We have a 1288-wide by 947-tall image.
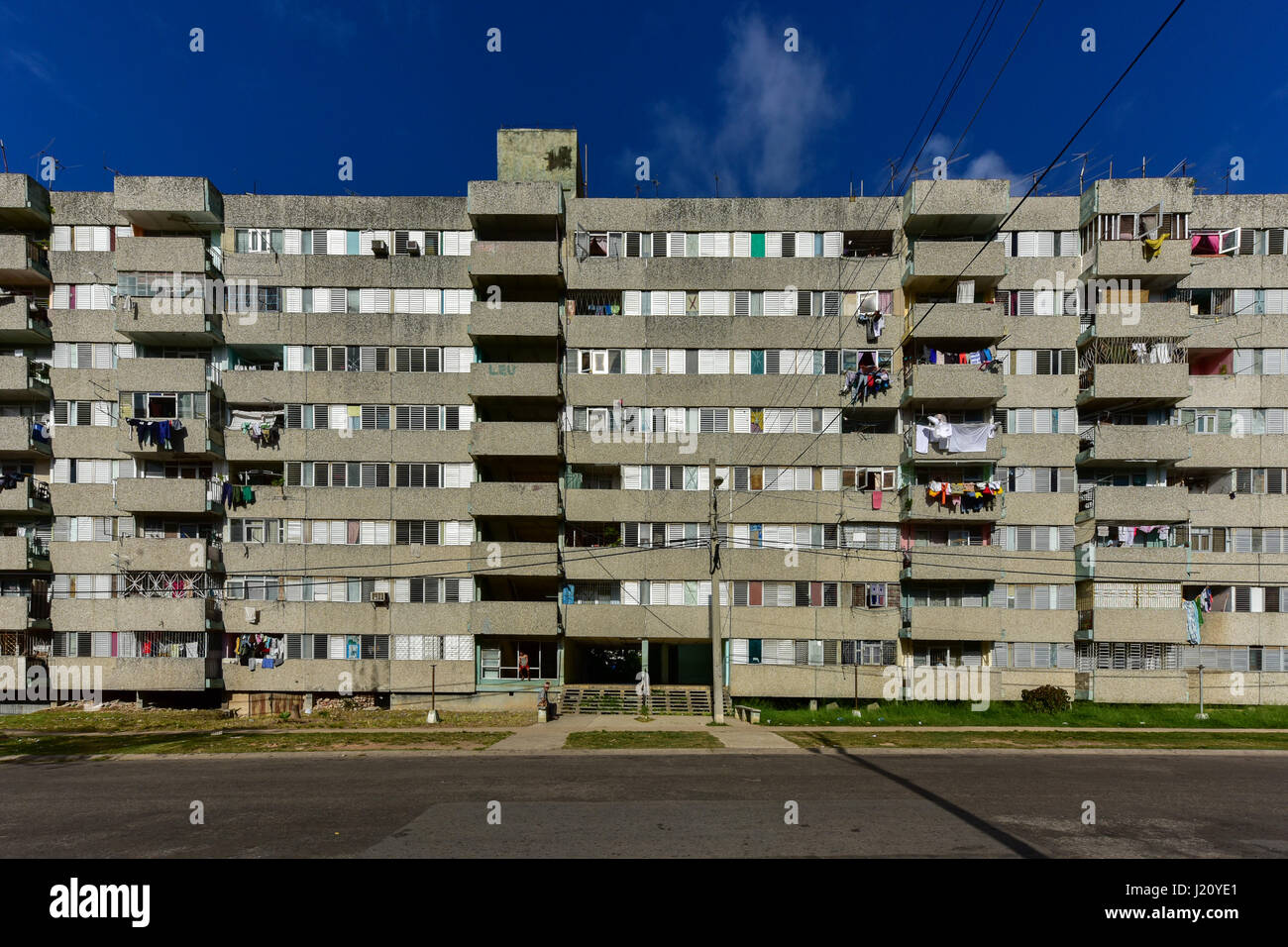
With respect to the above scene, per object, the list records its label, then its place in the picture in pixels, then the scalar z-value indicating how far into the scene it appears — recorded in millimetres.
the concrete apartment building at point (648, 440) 34375
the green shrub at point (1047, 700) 31953
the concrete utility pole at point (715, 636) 27516
